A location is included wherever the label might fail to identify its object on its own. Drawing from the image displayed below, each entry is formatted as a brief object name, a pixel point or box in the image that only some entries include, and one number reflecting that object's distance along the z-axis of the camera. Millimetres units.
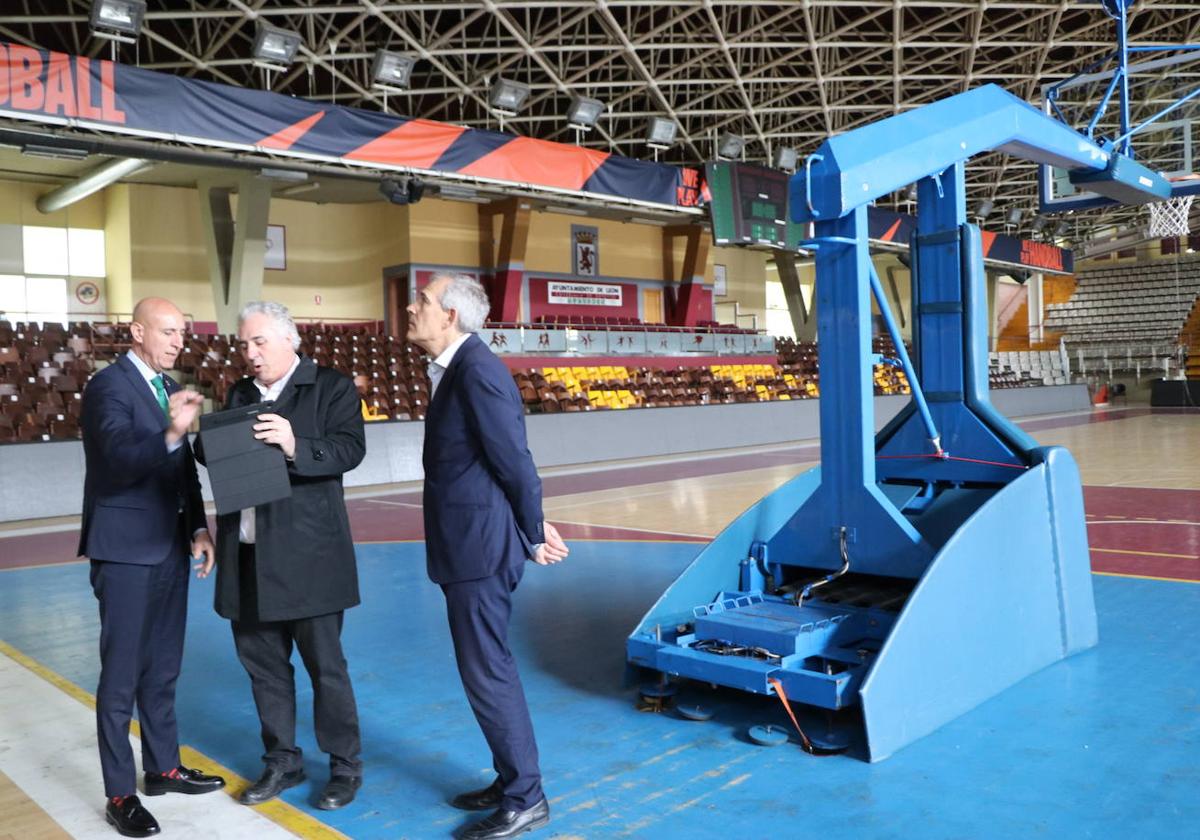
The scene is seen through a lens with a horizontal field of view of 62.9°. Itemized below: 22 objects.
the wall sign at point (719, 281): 35594
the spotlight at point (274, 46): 16109
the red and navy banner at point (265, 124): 12633
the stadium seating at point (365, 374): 13555
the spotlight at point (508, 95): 19203
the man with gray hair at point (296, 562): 3445
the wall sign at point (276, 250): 25547
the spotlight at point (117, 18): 14445
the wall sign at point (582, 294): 28766
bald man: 3373
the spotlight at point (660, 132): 22547
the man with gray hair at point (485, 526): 3236
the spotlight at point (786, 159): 25156
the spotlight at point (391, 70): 17547
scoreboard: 22250
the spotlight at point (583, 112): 20677
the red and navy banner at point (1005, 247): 27203
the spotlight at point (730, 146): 24000
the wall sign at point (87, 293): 24359
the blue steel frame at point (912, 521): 4039
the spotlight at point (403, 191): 18781
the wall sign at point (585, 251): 29312
